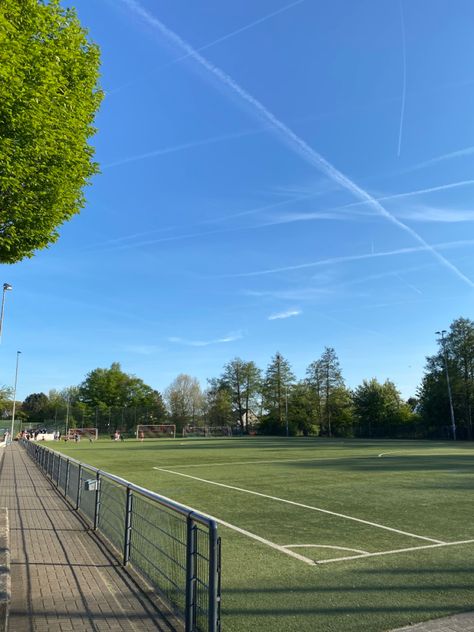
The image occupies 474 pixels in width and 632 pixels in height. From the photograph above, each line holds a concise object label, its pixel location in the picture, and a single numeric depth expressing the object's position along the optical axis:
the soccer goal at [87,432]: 72.75
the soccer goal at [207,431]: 85.12
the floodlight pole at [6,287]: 34.75
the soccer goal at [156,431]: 77.53
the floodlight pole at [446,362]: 57.31
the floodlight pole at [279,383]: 90.70
